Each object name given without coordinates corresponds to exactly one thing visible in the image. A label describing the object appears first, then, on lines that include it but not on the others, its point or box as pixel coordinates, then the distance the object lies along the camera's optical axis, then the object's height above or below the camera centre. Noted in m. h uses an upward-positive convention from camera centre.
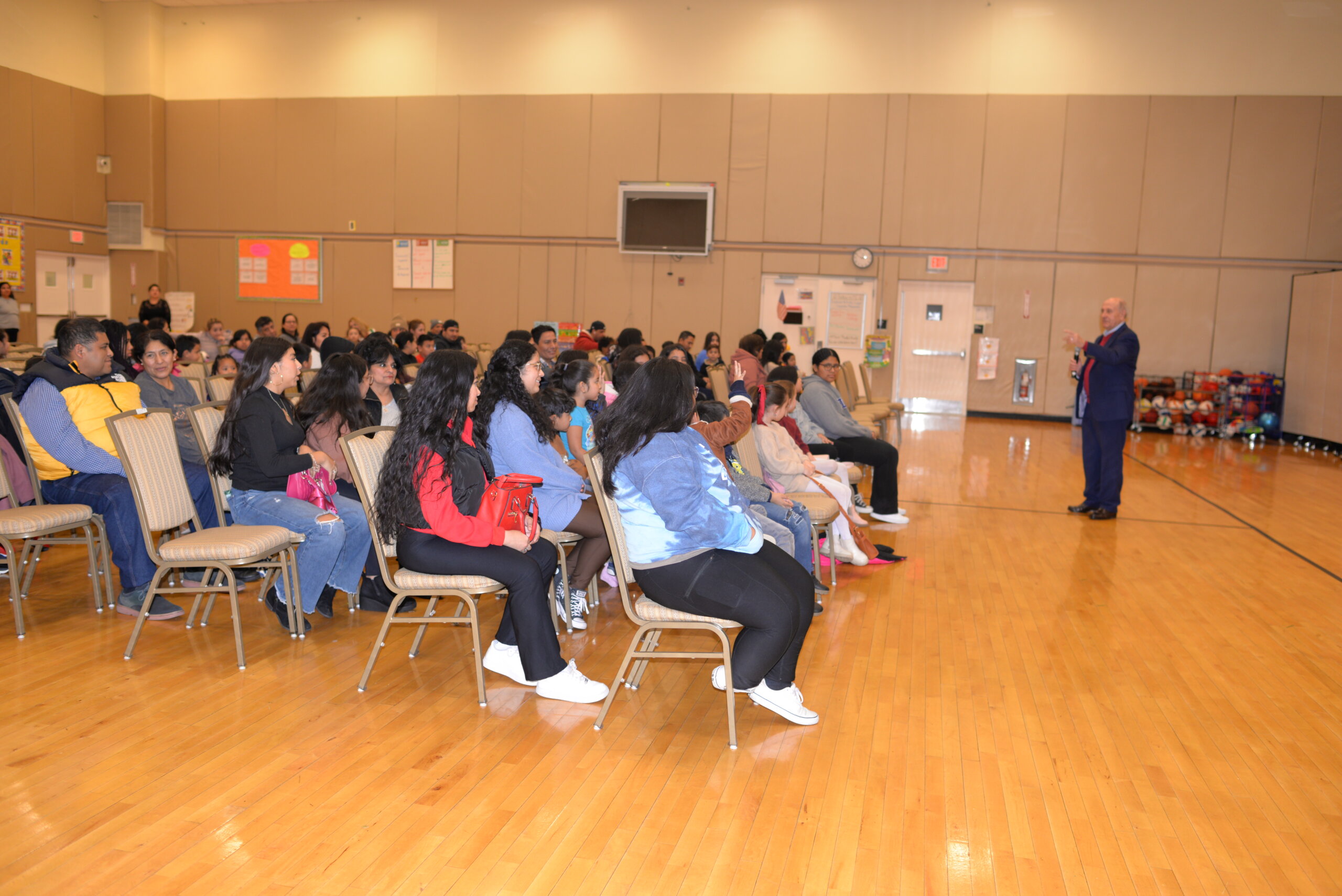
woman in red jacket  3.06 -0.63
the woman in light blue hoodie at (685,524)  2.84 -0.57
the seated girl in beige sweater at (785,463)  4.71 -0.60
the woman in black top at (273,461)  3.62 -0.55
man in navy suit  6.73 -0.31
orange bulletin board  14.68 +0.87
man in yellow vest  3.83 -0.53
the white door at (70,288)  13.55 +0.42
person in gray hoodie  6.18 -0.64
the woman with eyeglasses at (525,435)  3.66 -0.40
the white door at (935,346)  13.67 +0.12
